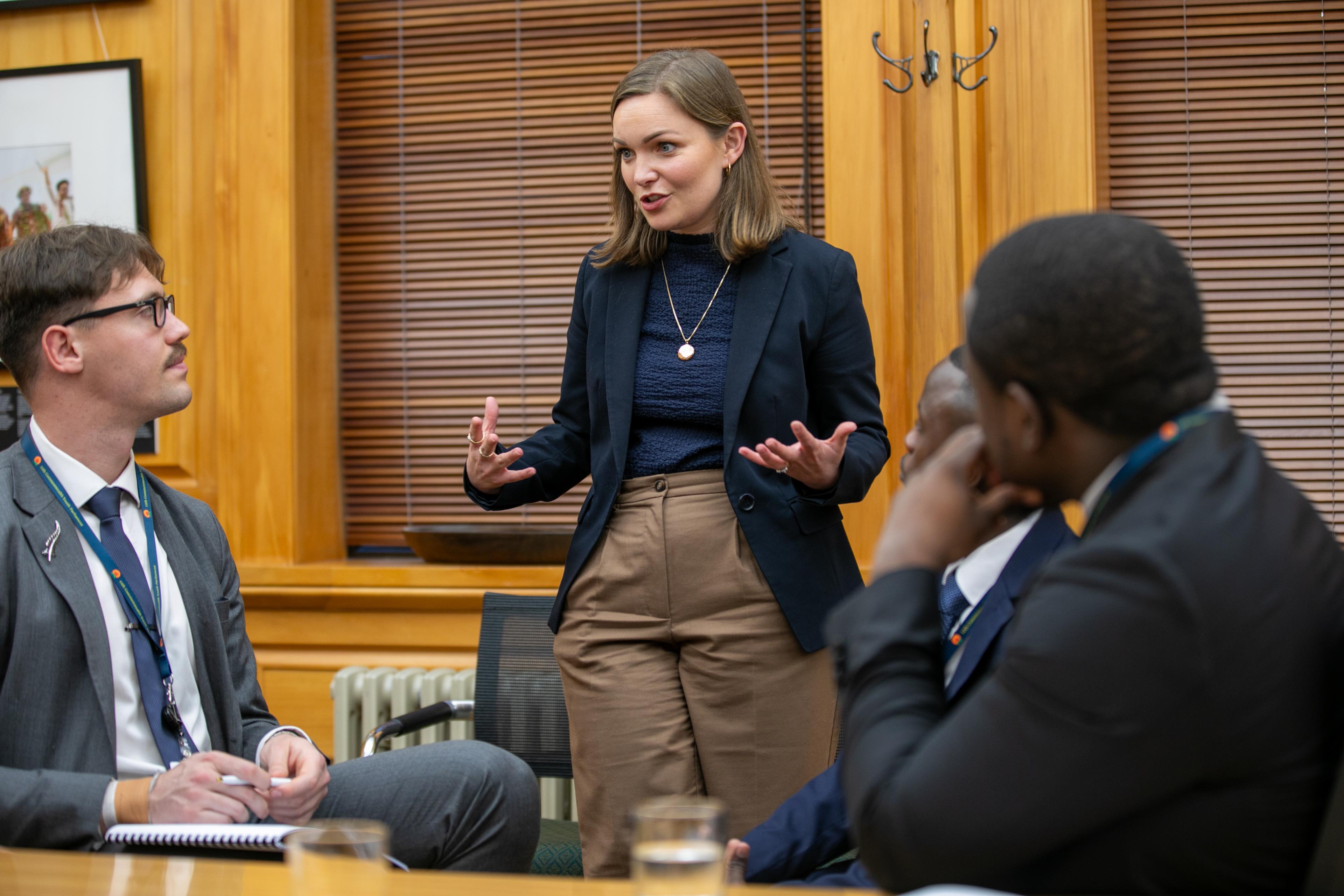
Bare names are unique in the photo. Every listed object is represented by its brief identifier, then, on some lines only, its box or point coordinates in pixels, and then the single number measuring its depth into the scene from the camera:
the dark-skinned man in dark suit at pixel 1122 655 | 2.42
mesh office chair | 4.17
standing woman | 3.76
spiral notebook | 3.28
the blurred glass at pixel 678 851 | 2.36
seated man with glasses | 3.52
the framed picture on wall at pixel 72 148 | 4.74
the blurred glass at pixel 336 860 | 2.42
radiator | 4.49
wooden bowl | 4.55
